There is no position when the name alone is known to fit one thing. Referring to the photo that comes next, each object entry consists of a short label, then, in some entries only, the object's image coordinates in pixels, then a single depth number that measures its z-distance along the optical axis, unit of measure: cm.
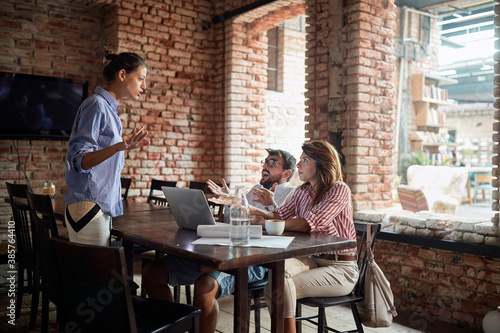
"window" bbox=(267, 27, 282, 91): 700
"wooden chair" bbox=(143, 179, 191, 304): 312
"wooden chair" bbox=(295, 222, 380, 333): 225
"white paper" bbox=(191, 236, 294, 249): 196
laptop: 225
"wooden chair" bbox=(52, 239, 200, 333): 146
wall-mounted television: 451
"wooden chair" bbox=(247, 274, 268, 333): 238
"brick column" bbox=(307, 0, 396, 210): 372
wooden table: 175
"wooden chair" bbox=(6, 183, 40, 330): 306
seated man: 222
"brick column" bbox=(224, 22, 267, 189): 540
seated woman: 229
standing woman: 210
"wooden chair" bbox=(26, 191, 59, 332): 241
